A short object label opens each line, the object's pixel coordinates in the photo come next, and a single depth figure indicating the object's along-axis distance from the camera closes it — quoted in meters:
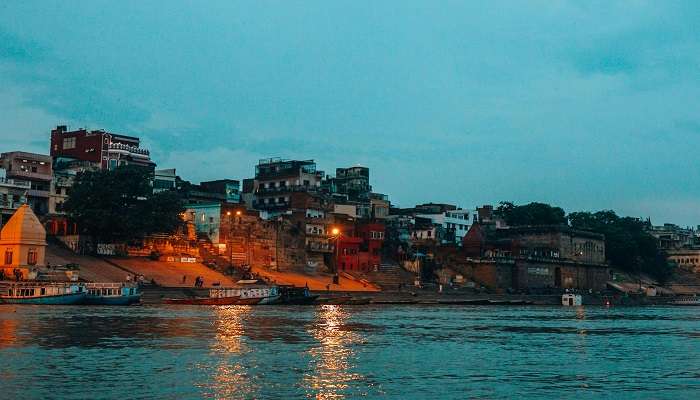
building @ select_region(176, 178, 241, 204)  103.44
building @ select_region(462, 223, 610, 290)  111.12
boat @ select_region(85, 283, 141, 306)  65.62
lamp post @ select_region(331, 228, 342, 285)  98.69
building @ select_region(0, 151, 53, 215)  84.56
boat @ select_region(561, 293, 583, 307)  105.25
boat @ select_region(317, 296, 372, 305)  78.81
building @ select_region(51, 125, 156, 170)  97.19
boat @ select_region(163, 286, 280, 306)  71.56
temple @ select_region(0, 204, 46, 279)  71.25
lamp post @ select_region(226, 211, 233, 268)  91.91
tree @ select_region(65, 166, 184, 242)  79.75
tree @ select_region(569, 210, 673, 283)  141.88
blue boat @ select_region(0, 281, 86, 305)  63.38
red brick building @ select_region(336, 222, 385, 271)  99.19
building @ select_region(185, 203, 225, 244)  92.31
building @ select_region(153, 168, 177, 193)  100.04
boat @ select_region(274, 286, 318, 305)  76.06
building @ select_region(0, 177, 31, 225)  81.50
